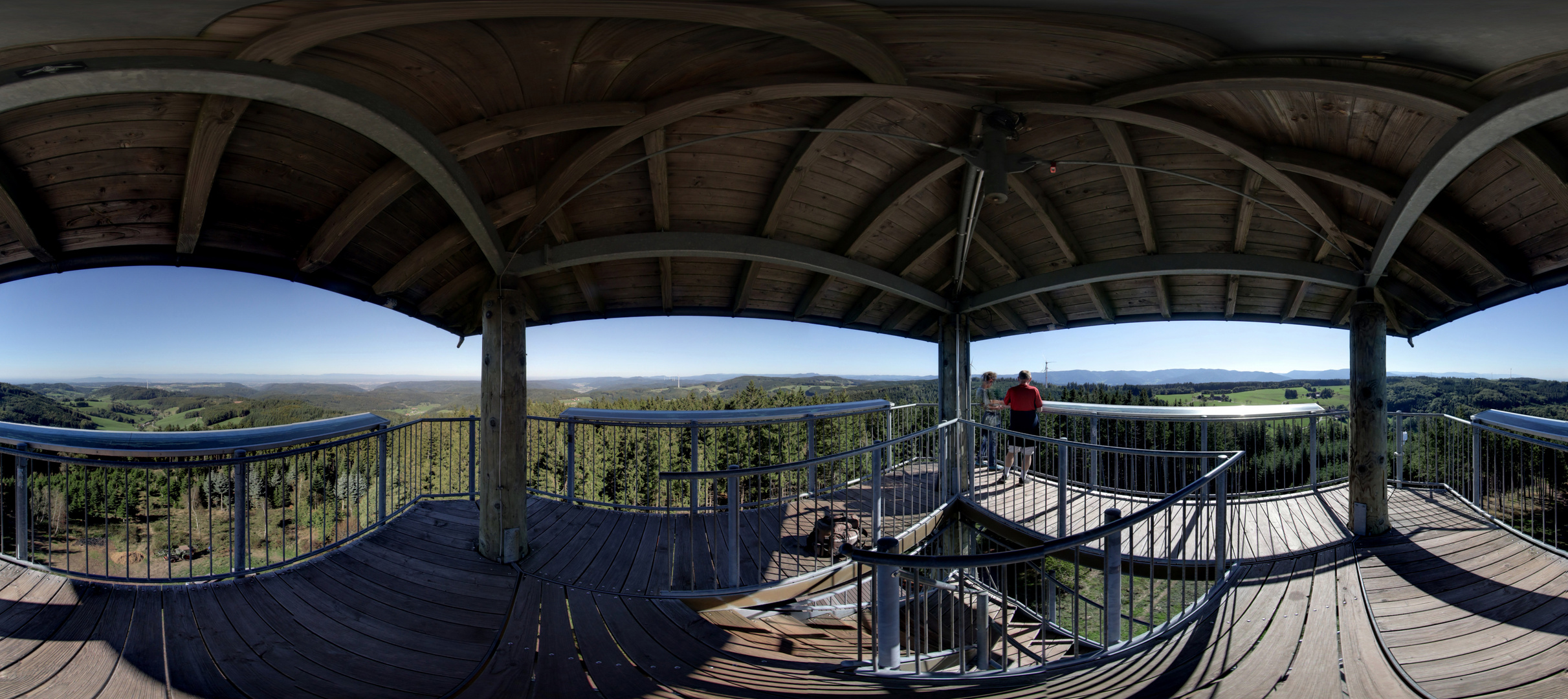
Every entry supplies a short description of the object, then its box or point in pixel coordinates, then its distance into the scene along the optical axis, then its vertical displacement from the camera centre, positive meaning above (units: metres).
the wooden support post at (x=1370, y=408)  5.31 -0.54
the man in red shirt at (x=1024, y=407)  7.25 -0.71
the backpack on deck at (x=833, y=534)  5.52 -2.15
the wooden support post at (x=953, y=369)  7.69 -0.17
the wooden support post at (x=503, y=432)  4.89 -0.72
